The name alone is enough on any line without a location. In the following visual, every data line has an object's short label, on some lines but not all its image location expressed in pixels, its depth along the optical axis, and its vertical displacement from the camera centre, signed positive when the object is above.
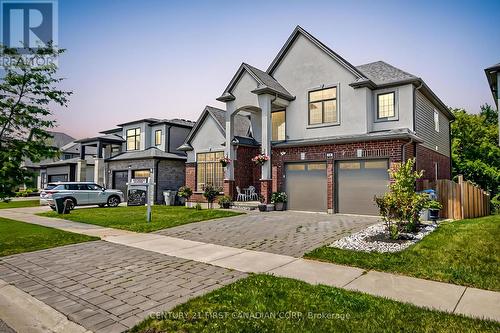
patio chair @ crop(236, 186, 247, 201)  20.03 -1.32
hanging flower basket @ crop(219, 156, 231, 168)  19.41 +0.93
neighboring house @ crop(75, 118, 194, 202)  26.12 +1.98
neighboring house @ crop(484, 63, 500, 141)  13.41 +4.62
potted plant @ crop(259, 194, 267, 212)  17.11 -1.74
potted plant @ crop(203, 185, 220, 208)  20.16 -1.19
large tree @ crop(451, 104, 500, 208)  31.69 +2.58
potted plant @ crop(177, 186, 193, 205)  22.20 -1.18
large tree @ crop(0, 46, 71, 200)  8.78 +1.71
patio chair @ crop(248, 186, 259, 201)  20.50 -1.22
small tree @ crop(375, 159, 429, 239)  9.47 -0.82
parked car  20.45 -1.28
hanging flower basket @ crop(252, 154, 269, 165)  18.03 +0.97
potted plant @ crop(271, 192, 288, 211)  17.61 -1.39
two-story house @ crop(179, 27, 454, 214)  15.38 +2.72
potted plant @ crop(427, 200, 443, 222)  11.86 -1.40
